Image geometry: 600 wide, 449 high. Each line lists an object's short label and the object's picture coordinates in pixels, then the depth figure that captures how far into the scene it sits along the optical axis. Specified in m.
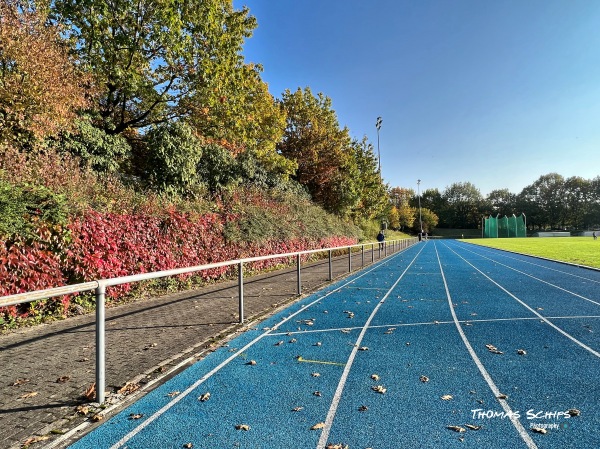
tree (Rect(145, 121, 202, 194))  12.13
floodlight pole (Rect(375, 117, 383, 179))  46.83
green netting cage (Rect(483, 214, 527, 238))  74.88
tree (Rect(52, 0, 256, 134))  10.55
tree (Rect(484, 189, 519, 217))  111.06
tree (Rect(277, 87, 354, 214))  26.41
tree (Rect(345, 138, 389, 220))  34.47
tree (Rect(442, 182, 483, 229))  112.81
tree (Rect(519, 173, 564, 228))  102.94
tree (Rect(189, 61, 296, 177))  12.94
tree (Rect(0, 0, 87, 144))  7.38
